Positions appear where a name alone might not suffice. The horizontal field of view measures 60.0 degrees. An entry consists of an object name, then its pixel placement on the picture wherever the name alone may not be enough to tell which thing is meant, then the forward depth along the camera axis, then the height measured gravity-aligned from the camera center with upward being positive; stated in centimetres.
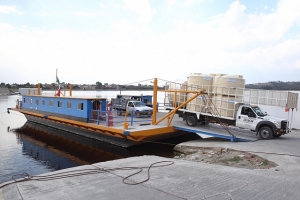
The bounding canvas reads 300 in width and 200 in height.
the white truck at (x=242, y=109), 1407 -119
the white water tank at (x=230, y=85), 1538 +30
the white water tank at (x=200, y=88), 1611 +4
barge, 1518 -250
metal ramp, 1409 -249
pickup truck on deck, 2107 -171
